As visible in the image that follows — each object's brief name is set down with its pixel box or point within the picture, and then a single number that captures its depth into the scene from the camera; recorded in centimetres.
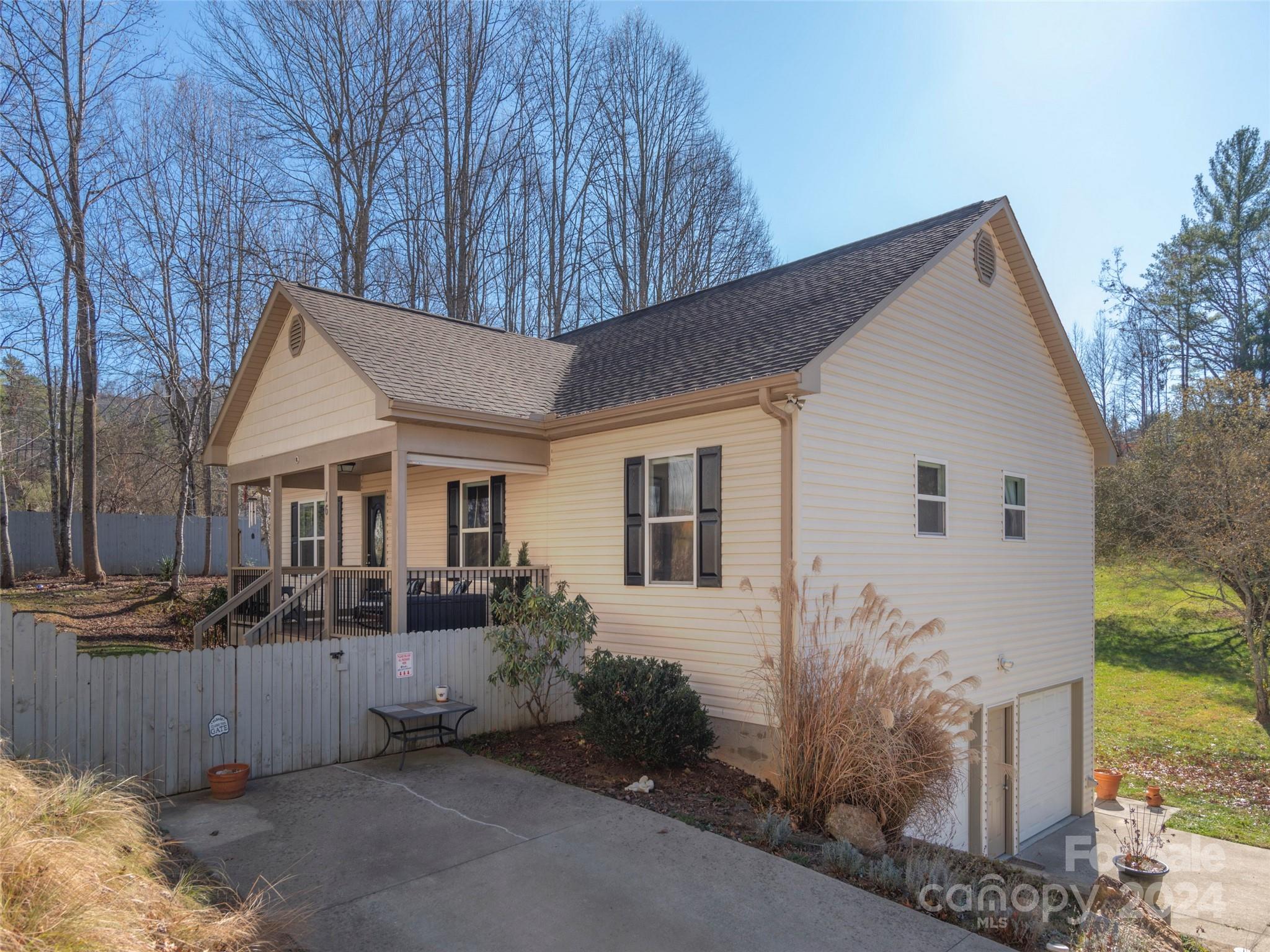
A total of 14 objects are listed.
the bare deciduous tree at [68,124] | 1653
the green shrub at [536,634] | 912
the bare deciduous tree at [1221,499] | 1622
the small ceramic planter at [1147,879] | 677
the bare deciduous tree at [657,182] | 2531
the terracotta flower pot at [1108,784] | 1370
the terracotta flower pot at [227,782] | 692
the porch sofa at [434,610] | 977
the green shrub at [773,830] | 618
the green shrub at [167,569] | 1952
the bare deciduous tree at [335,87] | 1955
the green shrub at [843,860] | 569
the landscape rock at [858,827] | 633
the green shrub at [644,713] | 773
